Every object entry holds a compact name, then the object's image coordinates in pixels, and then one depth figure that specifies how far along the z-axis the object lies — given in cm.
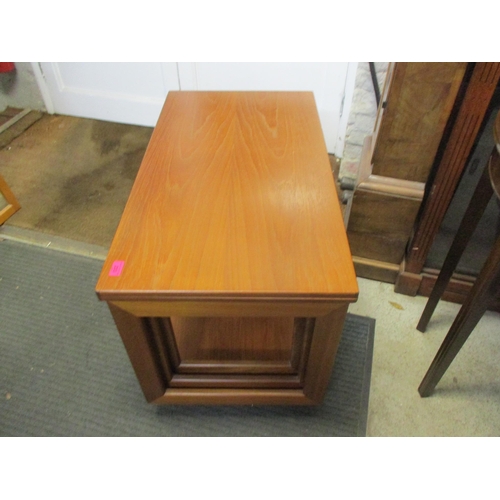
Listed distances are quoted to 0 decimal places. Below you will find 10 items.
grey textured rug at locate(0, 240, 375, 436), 96
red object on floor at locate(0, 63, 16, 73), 189
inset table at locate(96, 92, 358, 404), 67
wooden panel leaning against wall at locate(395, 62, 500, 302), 84
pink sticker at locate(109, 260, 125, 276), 67
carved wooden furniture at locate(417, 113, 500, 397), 69
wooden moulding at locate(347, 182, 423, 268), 106
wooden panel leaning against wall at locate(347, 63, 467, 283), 88
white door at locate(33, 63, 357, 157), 160
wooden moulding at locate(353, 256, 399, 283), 124
